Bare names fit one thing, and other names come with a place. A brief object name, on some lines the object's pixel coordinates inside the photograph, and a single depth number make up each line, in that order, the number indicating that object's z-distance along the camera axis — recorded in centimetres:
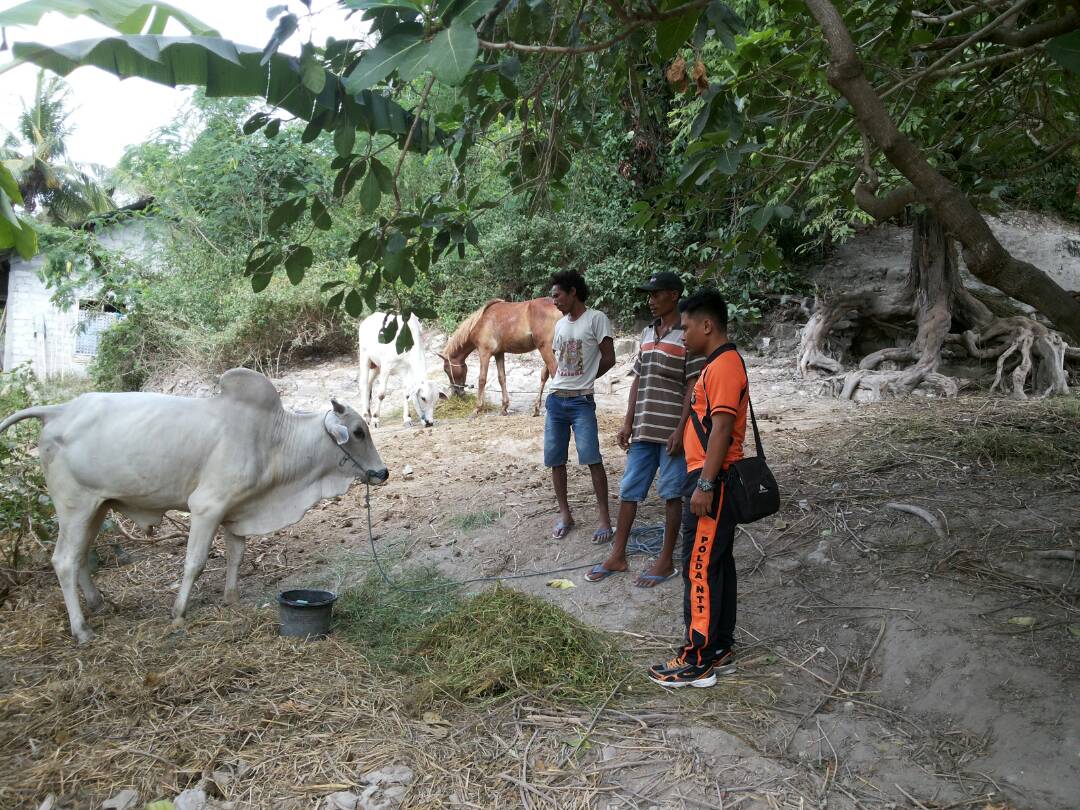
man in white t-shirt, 554
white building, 2048
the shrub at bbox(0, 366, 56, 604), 555
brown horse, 1190
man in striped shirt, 486
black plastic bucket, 451
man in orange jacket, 368
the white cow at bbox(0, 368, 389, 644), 467
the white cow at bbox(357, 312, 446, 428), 1200
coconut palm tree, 2309
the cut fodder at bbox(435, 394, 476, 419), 1254
